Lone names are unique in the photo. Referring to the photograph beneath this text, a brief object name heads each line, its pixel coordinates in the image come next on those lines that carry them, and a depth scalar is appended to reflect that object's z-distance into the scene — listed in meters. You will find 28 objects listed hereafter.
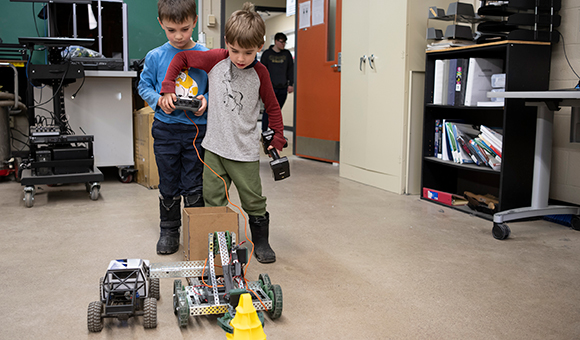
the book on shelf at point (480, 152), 2.71
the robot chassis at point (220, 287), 1.35
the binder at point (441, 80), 2.96
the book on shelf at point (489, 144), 2.63
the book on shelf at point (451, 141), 2.92
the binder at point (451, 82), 2.88
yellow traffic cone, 1.03
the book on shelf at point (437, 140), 3.07
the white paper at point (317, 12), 4.79
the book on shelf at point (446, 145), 2.98
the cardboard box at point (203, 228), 1.64
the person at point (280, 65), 5.80
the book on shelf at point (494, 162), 2.64
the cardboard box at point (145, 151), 3.40
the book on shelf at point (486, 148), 2.65
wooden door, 4.66
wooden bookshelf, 2.54
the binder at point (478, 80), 2.78
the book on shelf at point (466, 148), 2.78
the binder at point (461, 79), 2.83
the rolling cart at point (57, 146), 2.97
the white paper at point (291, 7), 5.40
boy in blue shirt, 1.81
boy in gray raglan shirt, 1.79
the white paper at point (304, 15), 5.02
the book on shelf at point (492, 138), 2.63
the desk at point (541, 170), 2.28
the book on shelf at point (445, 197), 2.93
